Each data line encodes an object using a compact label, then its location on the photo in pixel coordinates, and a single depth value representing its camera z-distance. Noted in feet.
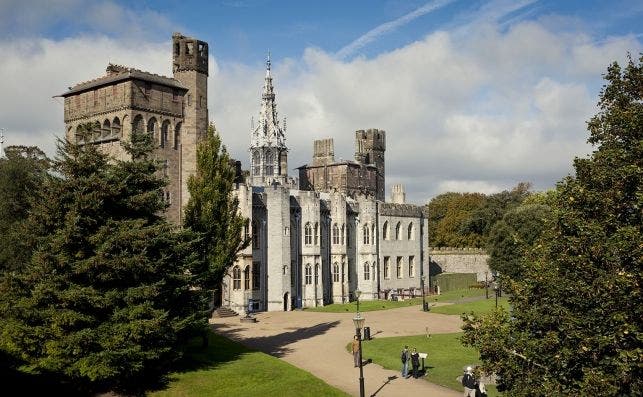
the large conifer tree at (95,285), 74.95
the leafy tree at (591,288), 46.14
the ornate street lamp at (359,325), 75.39
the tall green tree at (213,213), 99.40
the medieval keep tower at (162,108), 157.79
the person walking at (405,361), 90.17
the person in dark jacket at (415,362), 89.51
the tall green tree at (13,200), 114.62
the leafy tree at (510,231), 174.19
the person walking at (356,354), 95.14
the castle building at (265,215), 158.92
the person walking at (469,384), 71.36
